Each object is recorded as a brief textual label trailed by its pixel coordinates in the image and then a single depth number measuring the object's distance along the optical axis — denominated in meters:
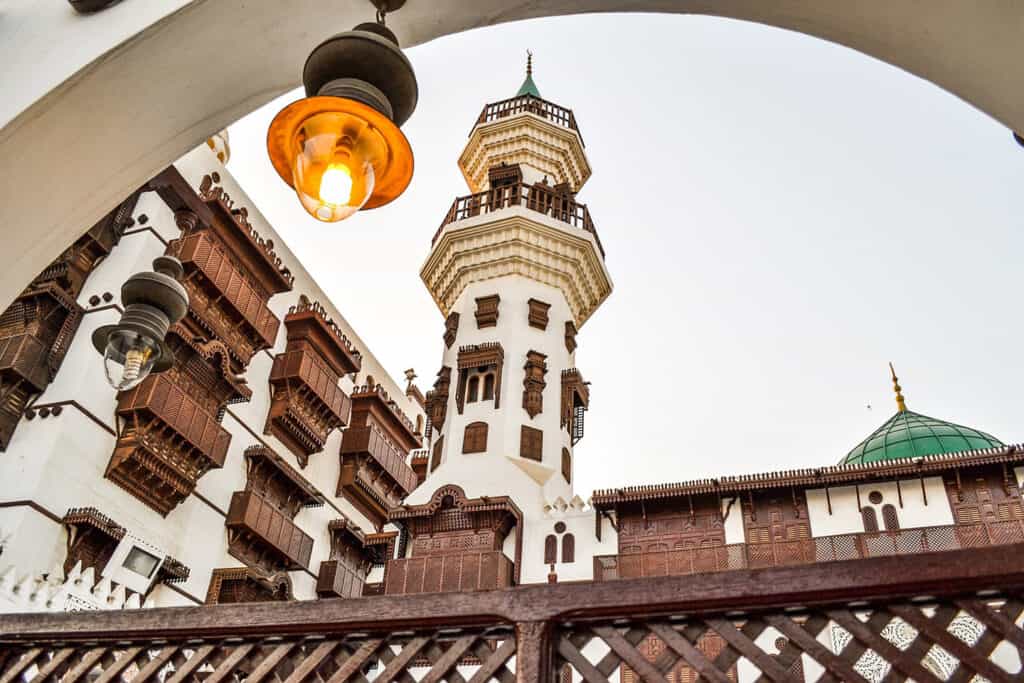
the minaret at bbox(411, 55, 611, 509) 20.72
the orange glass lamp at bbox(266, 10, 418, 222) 2.05
